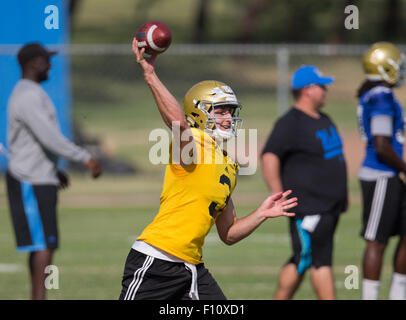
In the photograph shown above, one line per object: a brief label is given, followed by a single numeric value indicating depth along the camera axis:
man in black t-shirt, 14.61
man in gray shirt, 14.66
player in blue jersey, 14.91
